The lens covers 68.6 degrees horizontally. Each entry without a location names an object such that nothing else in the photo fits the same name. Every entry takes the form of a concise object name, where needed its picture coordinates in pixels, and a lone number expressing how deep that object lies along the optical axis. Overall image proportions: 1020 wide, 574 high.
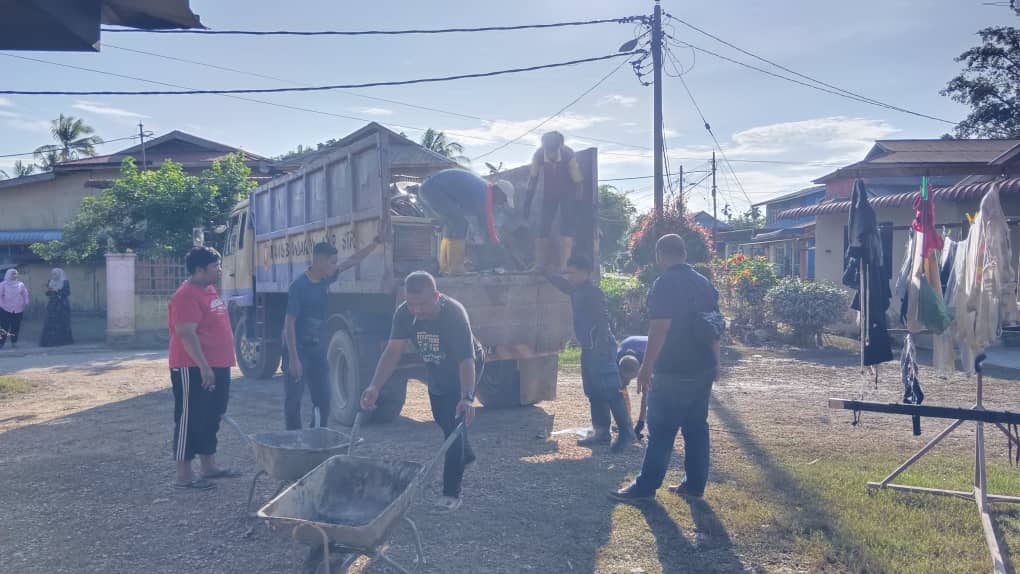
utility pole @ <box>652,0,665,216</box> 16.20
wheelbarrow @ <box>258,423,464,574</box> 3.33
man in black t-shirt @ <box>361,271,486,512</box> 4.76
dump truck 7.26
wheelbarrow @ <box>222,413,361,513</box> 4.22
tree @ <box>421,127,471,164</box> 32.31
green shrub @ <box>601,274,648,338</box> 15.87
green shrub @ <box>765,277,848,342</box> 14.08
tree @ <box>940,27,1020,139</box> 29.59
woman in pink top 16.12
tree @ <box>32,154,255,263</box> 18.52
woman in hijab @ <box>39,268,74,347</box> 17.02
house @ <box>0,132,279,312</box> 25.25
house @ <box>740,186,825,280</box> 24.66
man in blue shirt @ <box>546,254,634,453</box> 6.67
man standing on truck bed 7.48
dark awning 2.68
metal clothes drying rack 4.43
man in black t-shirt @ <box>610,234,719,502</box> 5.05
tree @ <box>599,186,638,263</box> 40.47
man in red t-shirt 5.50
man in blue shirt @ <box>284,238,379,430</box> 6.43
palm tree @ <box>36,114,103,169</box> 43.06
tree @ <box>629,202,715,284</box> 15.88
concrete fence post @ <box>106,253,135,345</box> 17.27
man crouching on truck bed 7.16
